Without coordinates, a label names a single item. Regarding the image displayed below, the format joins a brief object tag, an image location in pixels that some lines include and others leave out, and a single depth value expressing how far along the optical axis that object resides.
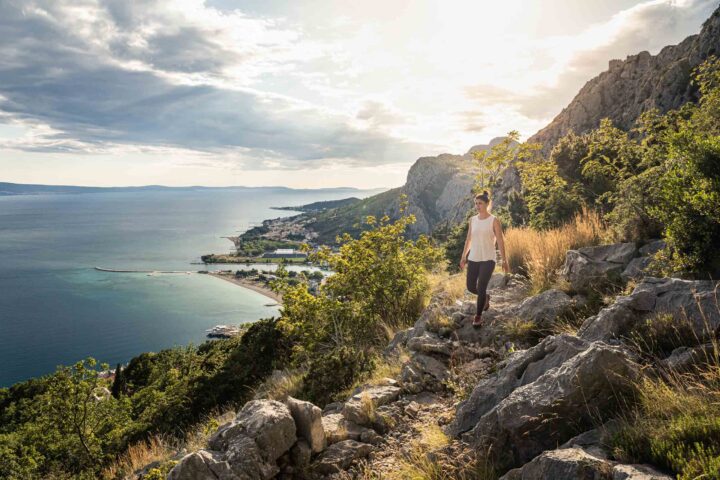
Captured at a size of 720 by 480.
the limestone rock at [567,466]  3.24
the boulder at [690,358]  4.29
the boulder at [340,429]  6.30
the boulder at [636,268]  7.28
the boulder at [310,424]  6.09
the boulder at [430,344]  8.03
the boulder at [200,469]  5.32
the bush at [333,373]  8.89
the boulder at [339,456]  5.75
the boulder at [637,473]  2.97
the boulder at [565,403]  4.15
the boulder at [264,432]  5.81
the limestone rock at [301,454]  5.89
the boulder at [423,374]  7.26
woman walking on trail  8.34
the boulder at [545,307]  7.29
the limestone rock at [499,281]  10.41
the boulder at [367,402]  6.61
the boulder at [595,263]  7.82
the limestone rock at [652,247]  7.67
